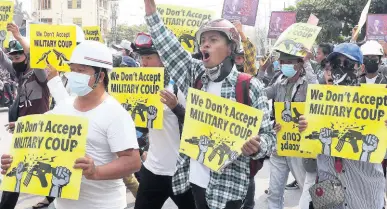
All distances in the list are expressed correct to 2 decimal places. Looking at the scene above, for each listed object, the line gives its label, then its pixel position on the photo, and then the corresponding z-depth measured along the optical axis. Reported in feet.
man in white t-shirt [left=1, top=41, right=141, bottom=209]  8.95
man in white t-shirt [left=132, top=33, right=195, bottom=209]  12.69
